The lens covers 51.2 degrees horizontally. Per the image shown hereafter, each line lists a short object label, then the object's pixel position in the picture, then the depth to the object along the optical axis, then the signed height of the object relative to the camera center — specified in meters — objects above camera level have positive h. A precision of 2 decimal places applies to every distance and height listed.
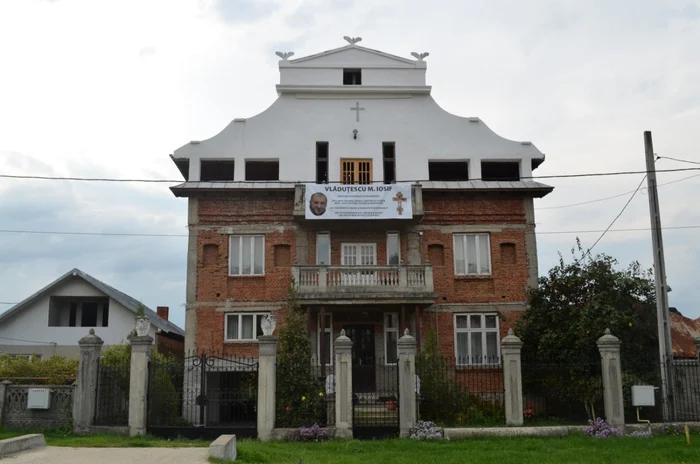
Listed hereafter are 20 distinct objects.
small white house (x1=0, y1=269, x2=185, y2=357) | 33.28 +1.94
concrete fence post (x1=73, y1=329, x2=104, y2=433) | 19.30 -0.52
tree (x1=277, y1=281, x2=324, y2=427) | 19.58 -0.68
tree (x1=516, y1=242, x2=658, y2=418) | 22.39 +1.10
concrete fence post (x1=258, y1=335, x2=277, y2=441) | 18.80 -0.59
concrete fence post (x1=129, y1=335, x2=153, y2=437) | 19.11 -0.53
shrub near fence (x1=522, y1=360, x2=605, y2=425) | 21.36 -1.04
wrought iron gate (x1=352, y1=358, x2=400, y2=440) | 18.86 -1.31
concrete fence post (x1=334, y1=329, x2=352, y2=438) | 18.67 -0.66
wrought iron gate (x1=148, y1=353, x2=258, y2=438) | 18.95 -1.19
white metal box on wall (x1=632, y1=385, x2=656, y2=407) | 18.98 -0.99
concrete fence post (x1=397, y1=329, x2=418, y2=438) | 18.73 -0.63
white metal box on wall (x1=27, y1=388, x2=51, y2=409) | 19.66 -0.91
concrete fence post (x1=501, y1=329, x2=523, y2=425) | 19.39 -0.53
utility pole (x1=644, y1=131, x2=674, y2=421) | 19.83 +1.80
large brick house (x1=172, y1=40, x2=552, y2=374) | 26.56 +5.41
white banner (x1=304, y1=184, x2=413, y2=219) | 26.39 +5.68
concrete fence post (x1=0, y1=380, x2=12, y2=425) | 19.96 -0.81
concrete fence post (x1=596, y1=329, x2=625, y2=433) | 19.14 -0.58
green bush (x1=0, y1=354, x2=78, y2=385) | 21.15 -0.16
